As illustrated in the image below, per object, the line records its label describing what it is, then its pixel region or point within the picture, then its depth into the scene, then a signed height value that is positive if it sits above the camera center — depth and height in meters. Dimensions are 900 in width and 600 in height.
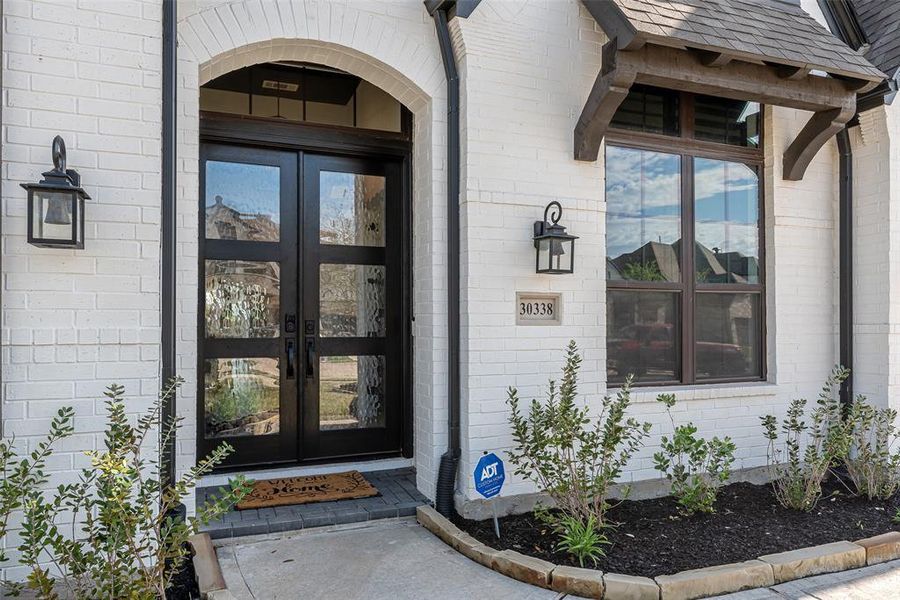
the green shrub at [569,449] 3.36 -0.85
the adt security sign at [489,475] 3.33 -0.95
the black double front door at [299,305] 4.18 -0.01
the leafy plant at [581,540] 3.04 -1.21
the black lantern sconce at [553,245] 3.66 +0.36
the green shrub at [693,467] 3.65 -1.02
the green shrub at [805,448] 3.83 -0.99
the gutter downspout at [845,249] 4.70 +0.42
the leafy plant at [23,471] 2.31 -0.70
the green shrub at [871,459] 4.05 -1.07
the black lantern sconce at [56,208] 2.54 +0.40
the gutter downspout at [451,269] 3.67 +0.21
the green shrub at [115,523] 2.26 -0.85
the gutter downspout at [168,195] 2.97 +0.53
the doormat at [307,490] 3.69 -1.20
